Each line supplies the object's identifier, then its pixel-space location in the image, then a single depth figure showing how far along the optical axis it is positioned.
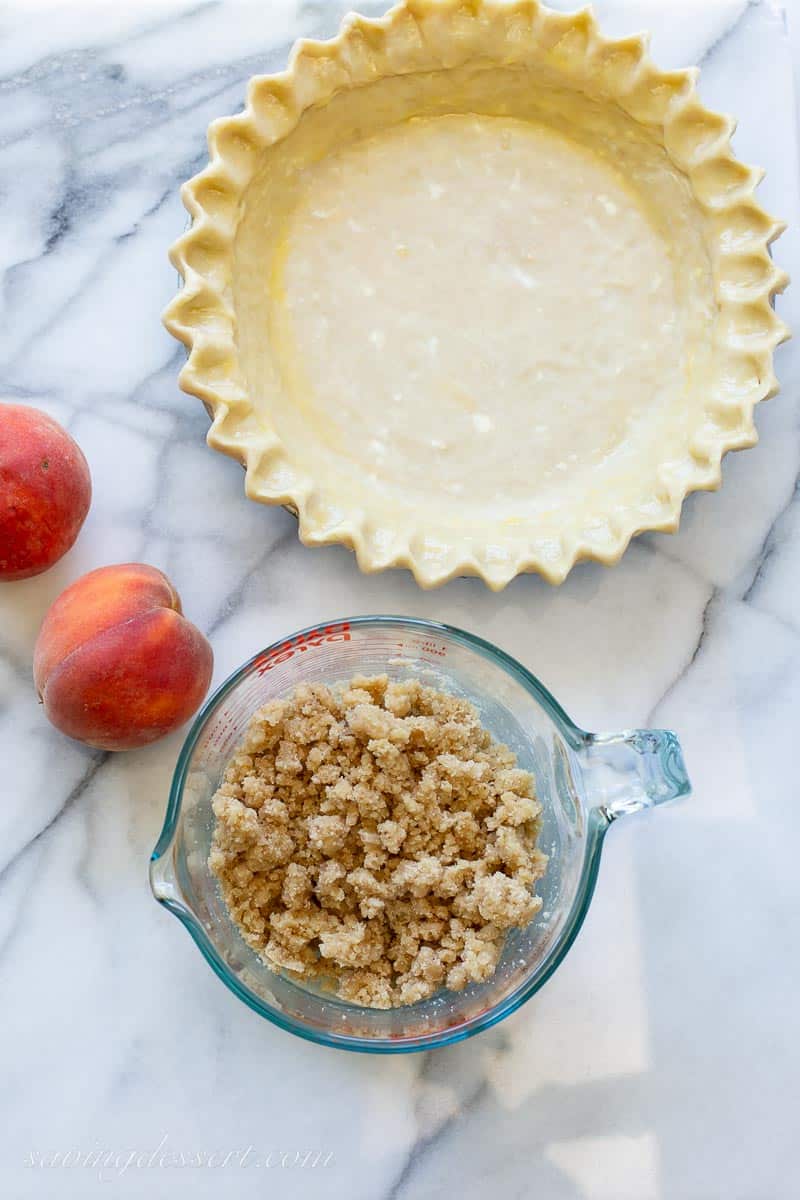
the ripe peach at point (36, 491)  0.74
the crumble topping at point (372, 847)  0.72
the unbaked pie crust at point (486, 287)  0.77
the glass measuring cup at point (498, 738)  0.72
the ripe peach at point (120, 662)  0.73
